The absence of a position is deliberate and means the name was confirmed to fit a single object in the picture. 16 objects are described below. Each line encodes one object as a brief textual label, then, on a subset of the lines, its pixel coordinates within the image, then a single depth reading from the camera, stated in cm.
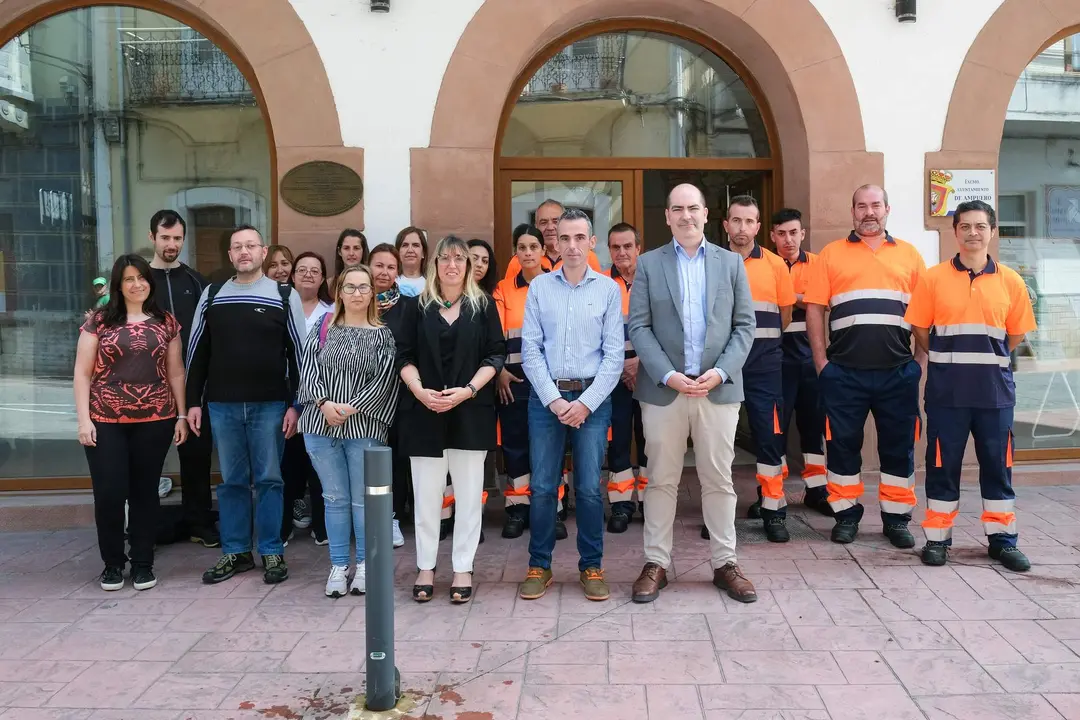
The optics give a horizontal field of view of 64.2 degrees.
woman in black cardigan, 432
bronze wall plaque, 600
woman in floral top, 462
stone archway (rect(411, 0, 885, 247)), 607
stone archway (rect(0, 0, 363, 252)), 599
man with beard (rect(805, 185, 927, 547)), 504
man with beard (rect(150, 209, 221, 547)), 527
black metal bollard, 314
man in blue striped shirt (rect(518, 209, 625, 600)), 434
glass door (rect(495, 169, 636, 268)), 666
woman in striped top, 440
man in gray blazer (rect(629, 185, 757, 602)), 429
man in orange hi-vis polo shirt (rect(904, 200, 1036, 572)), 470
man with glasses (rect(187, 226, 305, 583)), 467
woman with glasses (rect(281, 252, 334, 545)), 540
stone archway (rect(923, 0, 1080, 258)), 632
